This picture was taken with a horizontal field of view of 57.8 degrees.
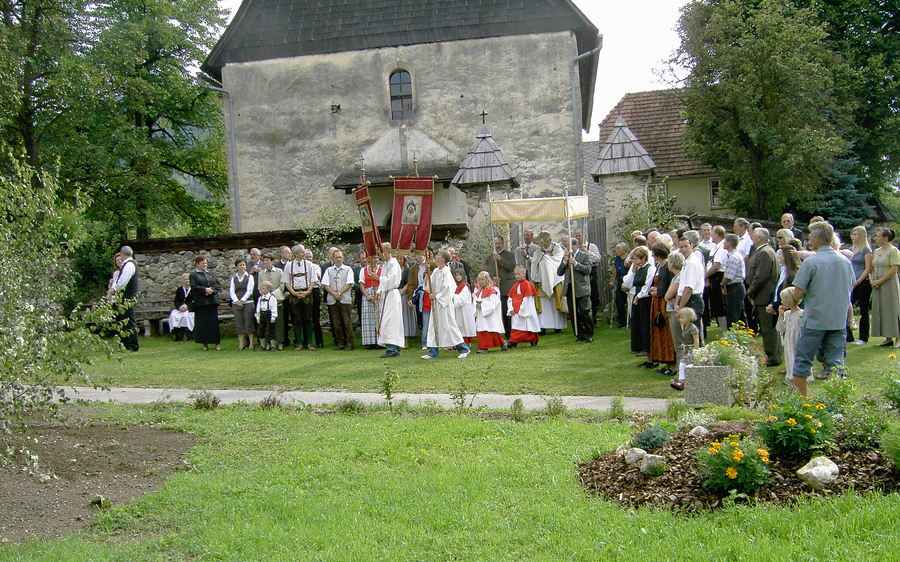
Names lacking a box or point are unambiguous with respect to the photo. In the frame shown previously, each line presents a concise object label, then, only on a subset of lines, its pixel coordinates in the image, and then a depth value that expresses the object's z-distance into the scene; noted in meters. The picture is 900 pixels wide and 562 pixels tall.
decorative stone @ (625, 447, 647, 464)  5.96
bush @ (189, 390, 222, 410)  9.31
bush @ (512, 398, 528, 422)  8.23
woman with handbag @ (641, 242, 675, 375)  10.91
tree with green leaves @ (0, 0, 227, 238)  22.72
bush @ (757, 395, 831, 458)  5.41
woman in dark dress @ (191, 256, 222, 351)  16.81
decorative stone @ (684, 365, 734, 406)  8.07
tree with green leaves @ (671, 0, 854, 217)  25.00
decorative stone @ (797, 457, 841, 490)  5.06
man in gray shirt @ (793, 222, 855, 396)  7.89
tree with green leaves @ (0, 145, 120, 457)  6.07
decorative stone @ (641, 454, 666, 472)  5.66
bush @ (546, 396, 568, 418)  8.27
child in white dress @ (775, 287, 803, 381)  9.18
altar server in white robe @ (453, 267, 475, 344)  14.86
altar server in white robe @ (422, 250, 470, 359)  13.98
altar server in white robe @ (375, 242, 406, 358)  14.20
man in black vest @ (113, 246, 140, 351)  15.77
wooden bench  19.44
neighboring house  34.59
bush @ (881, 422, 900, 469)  5.05
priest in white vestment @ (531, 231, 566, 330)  16.02
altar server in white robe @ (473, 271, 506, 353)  14.38
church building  23.50
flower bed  5.05
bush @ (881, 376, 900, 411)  5.92
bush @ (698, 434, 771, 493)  5.09
